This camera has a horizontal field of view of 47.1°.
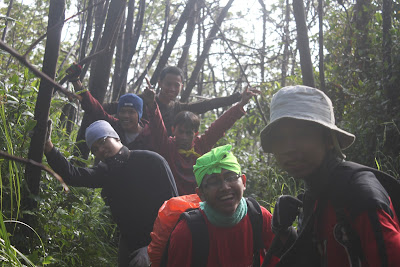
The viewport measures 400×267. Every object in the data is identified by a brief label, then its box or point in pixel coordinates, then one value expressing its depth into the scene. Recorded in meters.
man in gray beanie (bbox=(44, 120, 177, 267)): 3.54
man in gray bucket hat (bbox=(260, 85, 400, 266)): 1.34
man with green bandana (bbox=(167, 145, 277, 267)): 2.50
